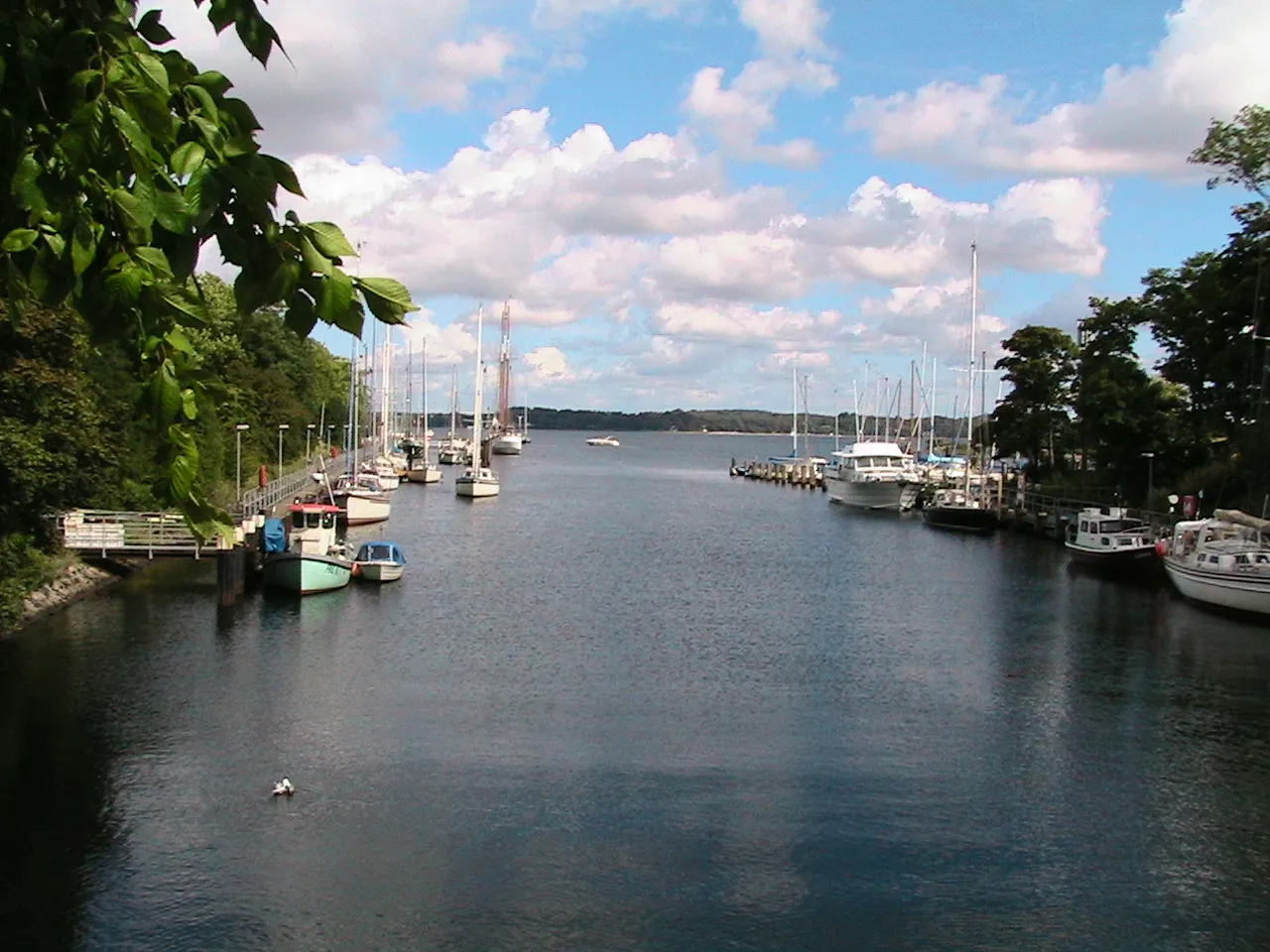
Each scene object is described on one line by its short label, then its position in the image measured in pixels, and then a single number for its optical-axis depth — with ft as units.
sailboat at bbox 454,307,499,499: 317.83
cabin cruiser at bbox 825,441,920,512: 328.29
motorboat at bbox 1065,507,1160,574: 191.42
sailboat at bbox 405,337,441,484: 369.91
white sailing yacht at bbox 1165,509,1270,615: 150.51
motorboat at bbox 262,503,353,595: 150.92
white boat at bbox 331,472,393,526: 247.50
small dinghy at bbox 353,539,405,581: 162.61
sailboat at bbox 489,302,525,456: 558.56
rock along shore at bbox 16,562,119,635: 134.10
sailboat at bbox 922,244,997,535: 268.21
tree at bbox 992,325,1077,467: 289.12
